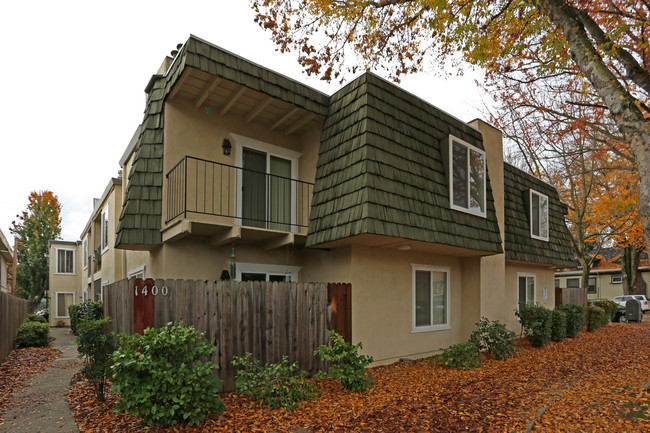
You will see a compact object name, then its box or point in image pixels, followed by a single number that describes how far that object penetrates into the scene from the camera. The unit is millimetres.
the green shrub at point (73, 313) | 16562
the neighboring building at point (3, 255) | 18188
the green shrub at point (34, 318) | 15448
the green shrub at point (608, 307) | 18125
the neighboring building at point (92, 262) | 12336
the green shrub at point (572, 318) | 13266
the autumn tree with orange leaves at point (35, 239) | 28953
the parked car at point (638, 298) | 25756
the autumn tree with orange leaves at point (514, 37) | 5941
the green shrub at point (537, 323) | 11164
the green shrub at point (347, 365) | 6434
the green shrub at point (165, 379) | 4492
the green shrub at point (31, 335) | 12570
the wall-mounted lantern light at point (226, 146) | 9016
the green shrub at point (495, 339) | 9289
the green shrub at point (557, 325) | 12203
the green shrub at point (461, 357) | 8500
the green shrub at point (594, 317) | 15540
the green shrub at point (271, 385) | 5668
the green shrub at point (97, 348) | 5605
